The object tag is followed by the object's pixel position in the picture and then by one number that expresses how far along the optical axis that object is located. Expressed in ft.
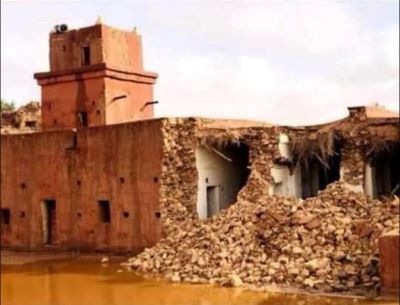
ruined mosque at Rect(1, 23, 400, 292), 57.98
